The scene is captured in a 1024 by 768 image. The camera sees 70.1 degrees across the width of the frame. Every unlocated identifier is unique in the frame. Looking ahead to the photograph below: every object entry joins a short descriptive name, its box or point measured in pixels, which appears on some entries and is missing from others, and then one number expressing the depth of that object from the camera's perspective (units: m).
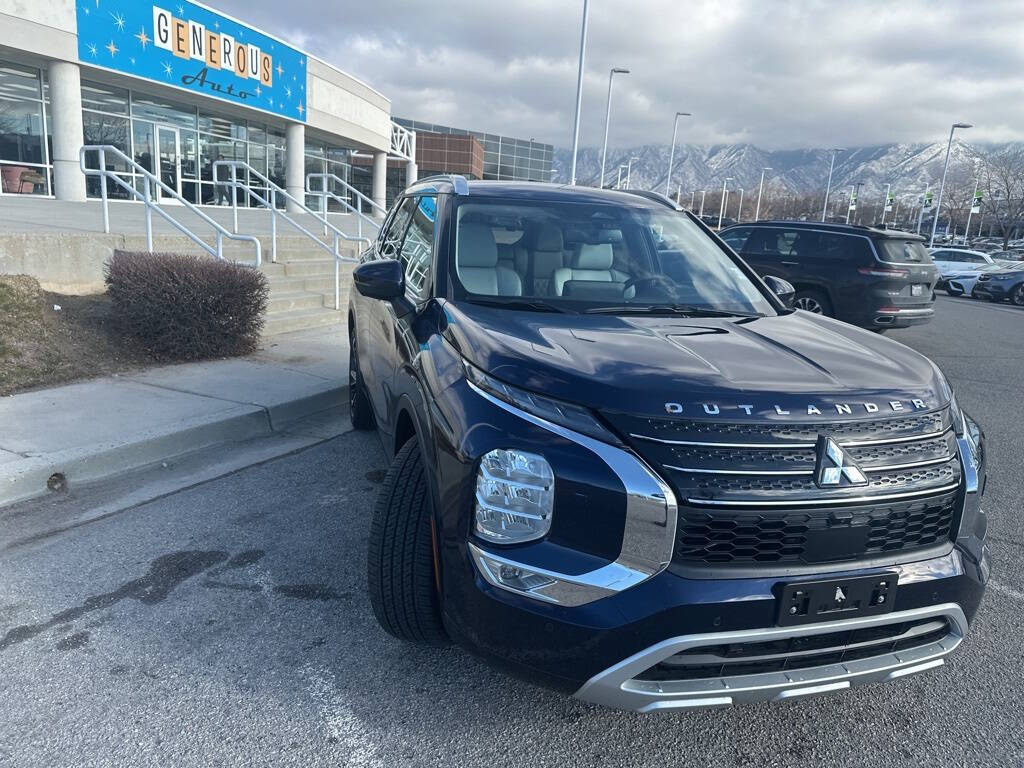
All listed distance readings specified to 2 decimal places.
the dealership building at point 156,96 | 16.56
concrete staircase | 9.41
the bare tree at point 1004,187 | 45.78
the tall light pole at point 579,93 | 24.48
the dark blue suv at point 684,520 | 2.05
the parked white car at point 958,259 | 25.28
